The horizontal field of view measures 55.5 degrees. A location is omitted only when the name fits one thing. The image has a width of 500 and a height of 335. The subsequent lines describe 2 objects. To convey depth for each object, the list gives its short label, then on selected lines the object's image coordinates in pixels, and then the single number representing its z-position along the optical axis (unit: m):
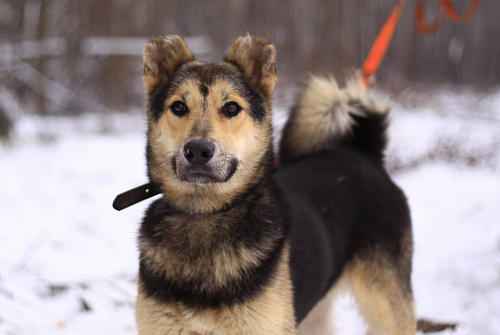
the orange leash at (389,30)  4.64
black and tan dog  2.31
